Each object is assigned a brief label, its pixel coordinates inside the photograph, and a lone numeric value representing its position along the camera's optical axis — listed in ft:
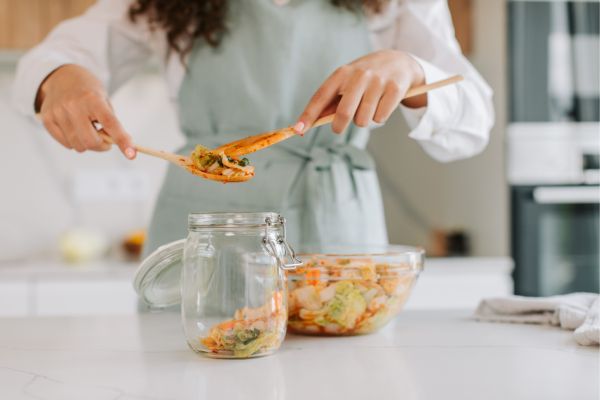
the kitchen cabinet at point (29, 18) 8.00
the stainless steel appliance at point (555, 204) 7.37
